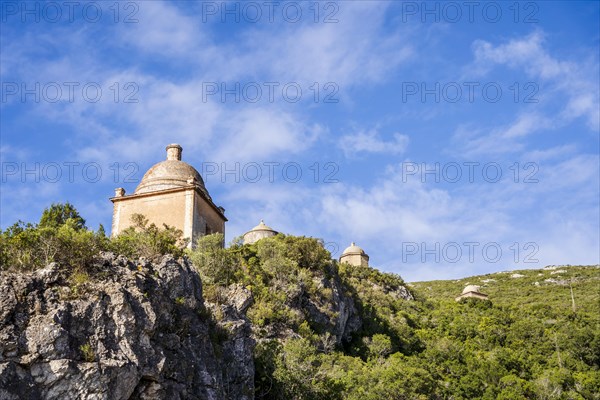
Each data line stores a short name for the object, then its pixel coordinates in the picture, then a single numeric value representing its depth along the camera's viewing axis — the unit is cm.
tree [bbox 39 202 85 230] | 3006
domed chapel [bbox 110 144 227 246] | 3228
